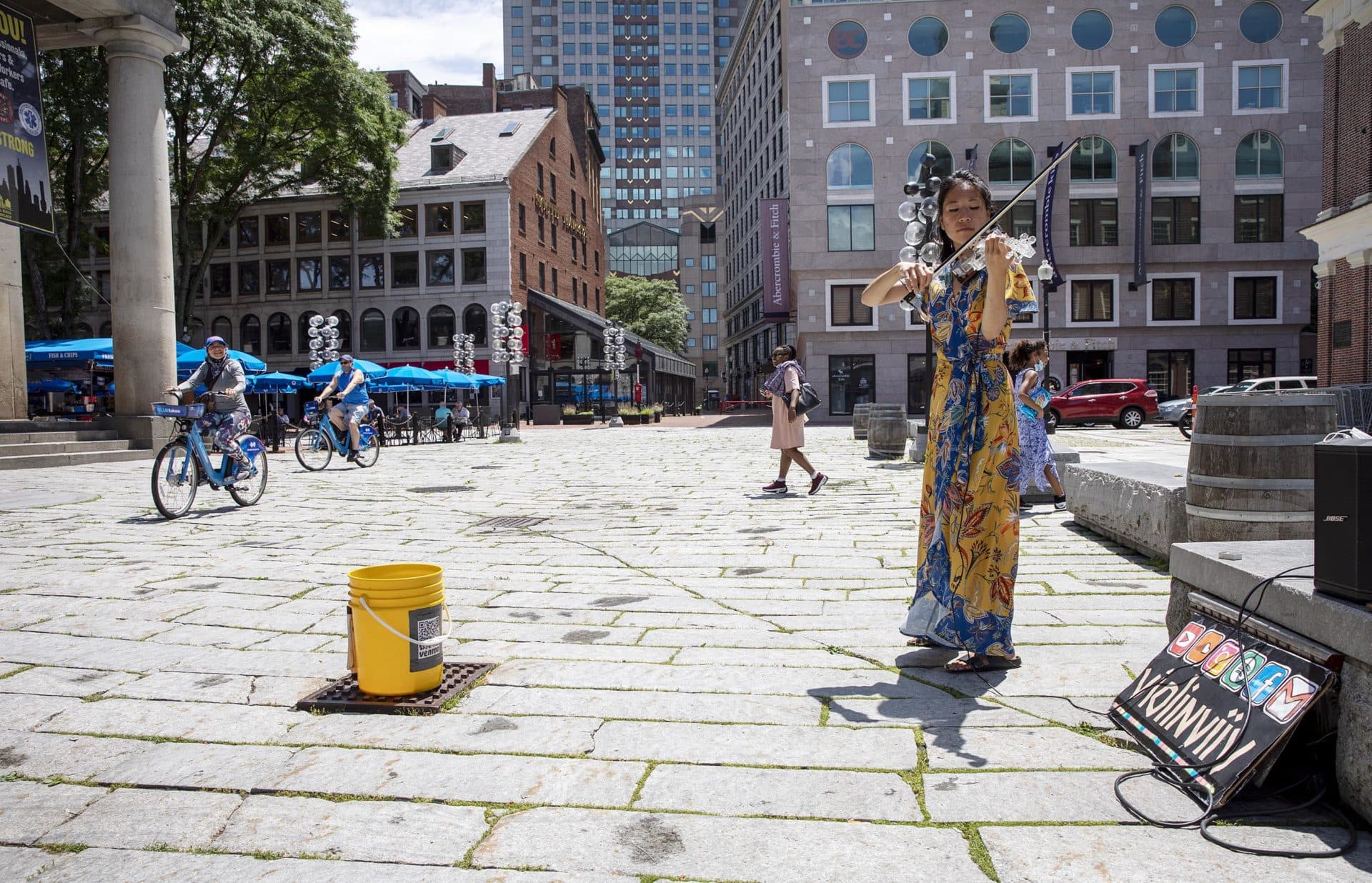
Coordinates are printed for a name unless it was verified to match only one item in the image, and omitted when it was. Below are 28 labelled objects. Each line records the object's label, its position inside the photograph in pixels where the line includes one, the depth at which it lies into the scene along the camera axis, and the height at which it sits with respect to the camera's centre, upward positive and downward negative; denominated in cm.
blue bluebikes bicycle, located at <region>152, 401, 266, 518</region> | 875 -59
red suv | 2964 -32
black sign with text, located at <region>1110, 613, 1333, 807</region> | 241 -89
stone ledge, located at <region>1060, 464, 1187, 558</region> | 561 -74
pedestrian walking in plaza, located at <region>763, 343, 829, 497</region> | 1062 -21
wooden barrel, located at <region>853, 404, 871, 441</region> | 2280 -60
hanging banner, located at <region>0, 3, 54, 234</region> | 1426 +440
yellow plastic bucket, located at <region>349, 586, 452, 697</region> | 343 -88
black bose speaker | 231 -33
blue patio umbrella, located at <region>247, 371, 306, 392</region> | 2905 +85
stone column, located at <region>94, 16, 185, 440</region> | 1778 +366
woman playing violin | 358 -25
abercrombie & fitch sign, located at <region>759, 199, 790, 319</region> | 4769 +760
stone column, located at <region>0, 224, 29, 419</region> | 1661 +153
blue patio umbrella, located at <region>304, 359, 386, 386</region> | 2658 +101
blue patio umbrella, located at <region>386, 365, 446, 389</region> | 2796 +89
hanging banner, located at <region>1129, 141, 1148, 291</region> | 3825 +840
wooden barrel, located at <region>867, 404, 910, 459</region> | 1597 -63
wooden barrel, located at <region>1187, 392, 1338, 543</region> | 416 -31
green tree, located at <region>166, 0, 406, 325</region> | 2933 +1033
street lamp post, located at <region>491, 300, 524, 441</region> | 2647 +187
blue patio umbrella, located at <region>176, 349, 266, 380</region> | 2234 +119
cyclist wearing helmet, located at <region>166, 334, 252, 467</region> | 915 +13
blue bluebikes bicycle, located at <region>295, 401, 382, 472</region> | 1493 -61
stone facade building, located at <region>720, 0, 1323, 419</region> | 3919 +1023
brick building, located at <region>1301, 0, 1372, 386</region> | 2323 +497
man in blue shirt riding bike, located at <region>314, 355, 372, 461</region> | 1489 +13
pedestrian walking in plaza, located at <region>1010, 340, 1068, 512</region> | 844 -4
